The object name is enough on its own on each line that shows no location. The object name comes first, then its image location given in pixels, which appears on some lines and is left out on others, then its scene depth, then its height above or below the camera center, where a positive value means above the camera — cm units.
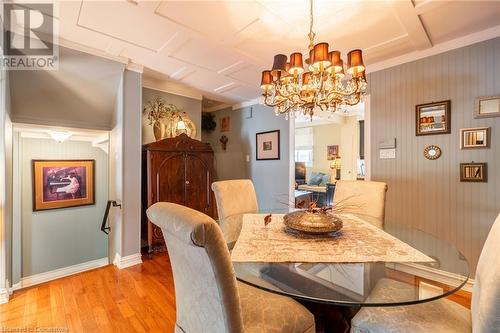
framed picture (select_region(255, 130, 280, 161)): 381 +33
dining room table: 101 -51
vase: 325 +48
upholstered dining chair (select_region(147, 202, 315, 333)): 76 -50
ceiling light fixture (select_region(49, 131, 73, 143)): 318 +41
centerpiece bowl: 137 -36
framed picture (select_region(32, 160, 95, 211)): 322 -28
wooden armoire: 291 -16
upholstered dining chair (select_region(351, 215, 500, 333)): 85 -71
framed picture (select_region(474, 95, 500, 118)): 200 +51
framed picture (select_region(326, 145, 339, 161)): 696 +37
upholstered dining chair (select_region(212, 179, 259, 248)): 205 -35
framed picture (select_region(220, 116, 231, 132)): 466 +83
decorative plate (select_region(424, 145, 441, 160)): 231 +12
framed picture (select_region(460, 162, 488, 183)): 207 -7
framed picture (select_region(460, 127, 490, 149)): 206 +24
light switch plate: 260 +13
